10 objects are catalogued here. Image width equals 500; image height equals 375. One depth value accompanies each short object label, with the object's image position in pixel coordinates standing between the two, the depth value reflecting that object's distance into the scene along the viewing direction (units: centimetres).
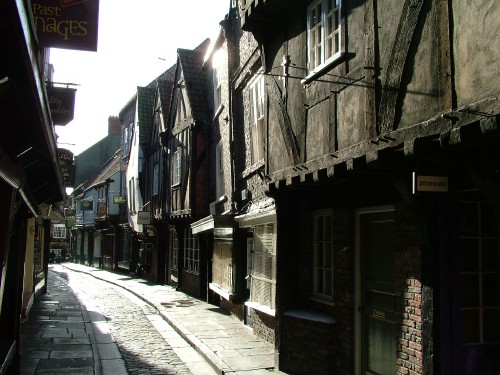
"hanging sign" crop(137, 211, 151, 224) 2397
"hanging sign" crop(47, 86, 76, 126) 1189
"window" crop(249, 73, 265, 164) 1145
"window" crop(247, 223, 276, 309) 944
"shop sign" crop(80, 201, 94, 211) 4038
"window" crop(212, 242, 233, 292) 1298
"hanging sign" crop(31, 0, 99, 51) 746
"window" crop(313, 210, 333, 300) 803
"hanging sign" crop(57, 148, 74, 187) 1845
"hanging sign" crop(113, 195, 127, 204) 3148
